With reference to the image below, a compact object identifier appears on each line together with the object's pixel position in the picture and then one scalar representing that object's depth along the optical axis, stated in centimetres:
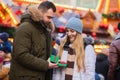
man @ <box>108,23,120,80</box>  507
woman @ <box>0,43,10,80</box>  472
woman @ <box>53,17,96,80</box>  423
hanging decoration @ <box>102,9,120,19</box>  1297
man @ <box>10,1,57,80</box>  387
